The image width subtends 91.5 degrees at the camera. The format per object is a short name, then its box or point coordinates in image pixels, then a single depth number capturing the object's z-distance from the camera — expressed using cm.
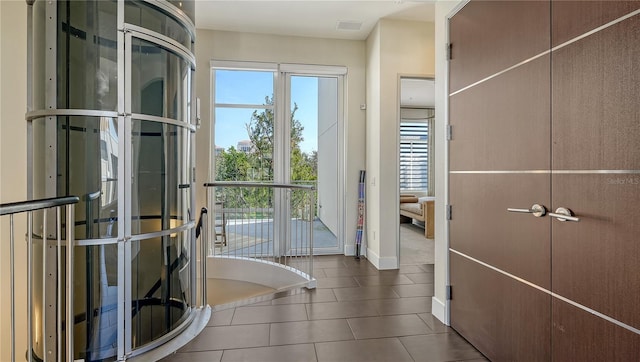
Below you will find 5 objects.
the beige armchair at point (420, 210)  602
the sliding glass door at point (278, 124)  454
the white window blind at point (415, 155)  832
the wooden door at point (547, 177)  129
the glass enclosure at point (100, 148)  203
